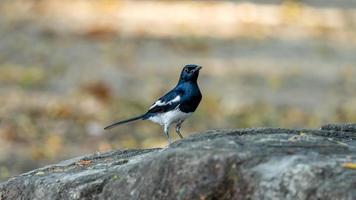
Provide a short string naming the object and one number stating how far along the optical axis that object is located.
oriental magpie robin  11.00
